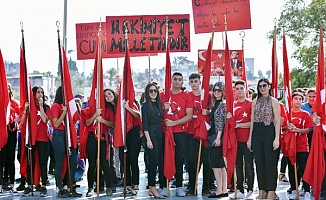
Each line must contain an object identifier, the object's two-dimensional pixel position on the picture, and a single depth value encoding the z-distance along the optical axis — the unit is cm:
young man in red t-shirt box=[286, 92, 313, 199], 1077
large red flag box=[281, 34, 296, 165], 1080
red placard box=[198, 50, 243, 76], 1405
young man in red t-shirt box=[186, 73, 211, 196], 1134
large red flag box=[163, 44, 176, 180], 1127
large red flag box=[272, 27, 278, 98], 1121
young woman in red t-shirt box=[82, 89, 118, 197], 1139
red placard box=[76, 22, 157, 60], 1480
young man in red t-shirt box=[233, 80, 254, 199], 1081
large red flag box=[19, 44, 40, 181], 1155
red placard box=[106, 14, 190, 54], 1346
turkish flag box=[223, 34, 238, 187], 1084
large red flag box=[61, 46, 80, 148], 1138
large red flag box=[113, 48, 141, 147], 1129
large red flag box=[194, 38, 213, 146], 1119
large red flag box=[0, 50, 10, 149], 1146
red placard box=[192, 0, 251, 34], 1391
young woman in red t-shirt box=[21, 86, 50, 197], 1164
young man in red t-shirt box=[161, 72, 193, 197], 1123
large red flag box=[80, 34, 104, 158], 1147
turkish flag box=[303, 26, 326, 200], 1045
